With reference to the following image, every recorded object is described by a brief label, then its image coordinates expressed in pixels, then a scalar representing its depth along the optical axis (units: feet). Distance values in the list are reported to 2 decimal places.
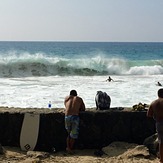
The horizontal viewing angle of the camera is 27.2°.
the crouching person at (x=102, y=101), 24.93
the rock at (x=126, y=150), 22.02
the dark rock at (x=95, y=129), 24.53
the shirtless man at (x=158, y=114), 20.08
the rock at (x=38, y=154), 22.00
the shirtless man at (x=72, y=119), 23.38
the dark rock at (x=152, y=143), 22.57
